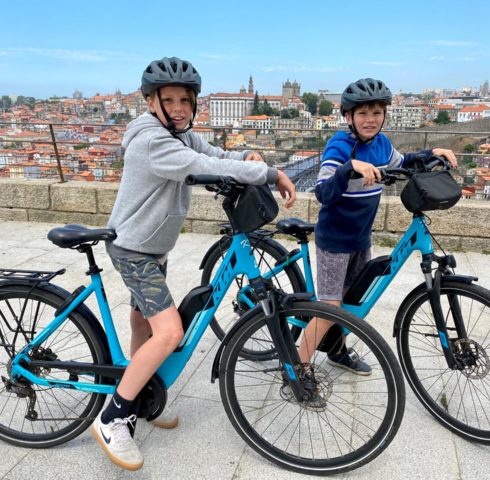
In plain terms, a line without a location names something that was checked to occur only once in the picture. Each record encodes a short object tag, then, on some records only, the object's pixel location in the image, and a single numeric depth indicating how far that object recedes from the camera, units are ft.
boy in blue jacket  7.77
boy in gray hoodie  6.72
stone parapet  17.80
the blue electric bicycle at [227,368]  6.94
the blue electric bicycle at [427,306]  7.75
